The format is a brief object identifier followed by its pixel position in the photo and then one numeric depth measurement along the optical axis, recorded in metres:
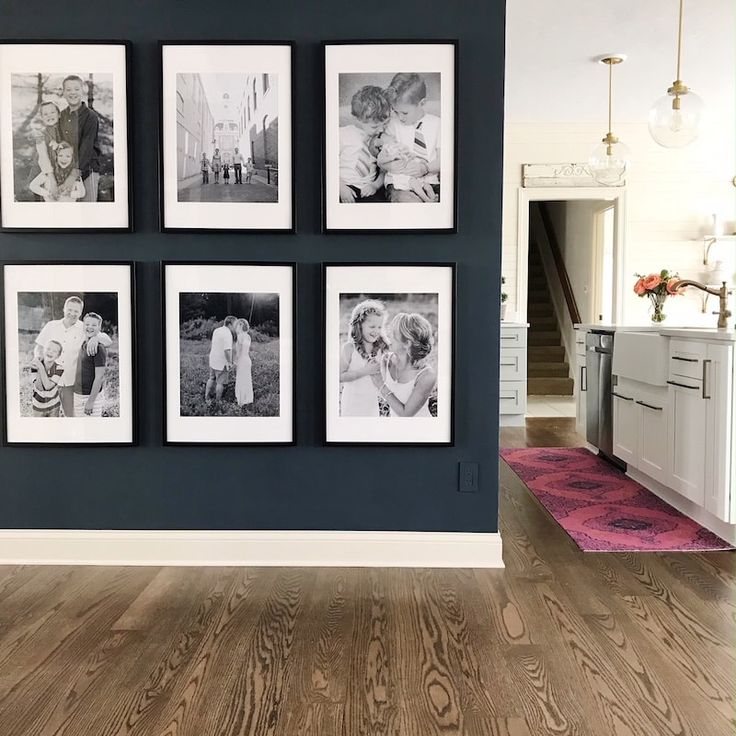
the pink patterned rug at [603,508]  3.40
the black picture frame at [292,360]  3.02
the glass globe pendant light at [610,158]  5.50
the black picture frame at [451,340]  3.00
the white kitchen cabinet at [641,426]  4.01
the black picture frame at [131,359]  3.03
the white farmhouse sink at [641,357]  3.95
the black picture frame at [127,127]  2.97
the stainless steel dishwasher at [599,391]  5.00
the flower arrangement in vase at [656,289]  4.88
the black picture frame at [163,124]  2.97
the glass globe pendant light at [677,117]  3.80
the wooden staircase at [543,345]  9.30
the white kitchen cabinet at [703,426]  3.27
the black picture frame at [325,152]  2.94
